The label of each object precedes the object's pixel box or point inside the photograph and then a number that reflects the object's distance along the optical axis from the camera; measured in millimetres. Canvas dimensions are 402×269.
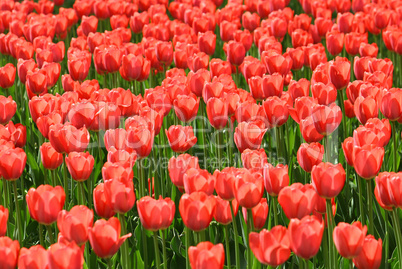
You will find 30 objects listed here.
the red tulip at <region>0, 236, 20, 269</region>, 3838
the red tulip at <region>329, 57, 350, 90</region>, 7293
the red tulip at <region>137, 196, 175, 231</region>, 4270
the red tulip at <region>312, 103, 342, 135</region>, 5701
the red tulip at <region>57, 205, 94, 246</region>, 4062
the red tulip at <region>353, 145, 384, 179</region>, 4734
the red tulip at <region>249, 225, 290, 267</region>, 3812
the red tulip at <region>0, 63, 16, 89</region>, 7914
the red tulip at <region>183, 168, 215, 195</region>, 4496
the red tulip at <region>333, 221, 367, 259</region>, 3881
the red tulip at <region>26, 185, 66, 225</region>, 4437
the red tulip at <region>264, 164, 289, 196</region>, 4680
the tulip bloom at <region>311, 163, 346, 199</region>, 4445
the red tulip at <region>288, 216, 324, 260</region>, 3794
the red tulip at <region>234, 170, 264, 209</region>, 4336
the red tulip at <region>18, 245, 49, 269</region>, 3639
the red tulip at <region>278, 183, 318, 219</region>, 4238
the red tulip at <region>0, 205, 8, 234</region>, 4332
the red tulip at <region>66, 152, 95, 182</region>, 5160
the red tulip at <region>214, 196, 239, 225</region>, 4613
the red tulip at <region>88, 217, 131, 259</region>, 3984
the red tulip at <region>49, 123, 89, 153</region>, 5516
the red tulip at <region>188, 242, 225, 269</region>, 3646
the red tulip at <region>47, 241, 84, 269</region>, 3604
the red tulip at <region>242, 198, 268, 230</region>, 4715
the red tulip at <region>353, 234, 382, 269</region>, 4004
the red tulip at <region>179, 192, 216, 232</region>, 4191
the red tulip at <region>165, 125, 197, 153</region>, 5820
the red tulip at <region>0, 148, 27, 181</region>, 5168
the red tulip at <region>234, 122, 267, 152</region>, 5691
